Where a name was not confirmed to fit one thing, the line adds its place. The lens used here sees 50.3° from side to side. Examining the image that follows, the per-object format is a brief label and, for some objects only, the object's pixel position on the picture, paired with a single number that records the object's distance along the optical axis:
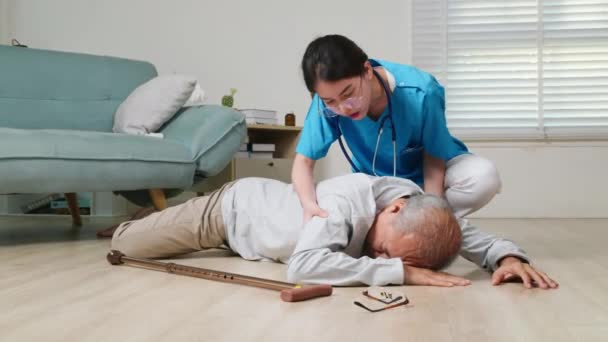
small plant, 3.38
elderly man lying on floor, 1.39
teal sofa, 2.18
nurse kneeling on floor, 1.55
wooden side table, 3.25
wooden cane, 1.31
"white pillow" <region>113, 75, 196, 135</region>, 2.70
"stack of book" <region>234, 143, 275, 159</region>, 3.33
